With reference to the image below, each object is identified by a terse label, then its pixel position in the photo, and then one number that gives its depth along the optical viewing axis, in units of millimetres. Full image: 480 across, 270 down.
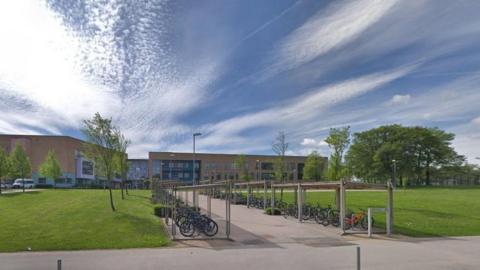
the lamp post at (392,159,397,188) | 85350
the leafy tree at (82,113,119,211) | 27375
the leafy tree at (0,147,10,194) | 49000
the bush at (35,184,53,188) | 89594
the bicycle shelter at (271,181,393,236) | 18359
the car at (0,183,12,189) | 72838
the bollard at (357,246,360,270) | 7812
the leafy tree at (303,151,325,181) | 80531
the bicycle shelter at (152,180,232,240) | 16531
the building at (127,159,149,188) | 127162
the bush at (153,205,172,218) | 24672
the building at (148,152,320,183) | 116625
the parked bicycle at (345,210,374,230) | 19234
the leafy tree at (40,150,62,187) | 71250
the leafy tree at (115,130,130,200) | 31731
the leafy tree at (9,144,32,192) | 57612
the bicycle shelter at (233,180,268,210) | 31947
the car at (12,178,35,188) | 74750
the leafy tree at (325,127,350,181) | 39875
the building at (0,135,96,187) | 101156
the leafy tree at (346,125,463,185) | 95125
